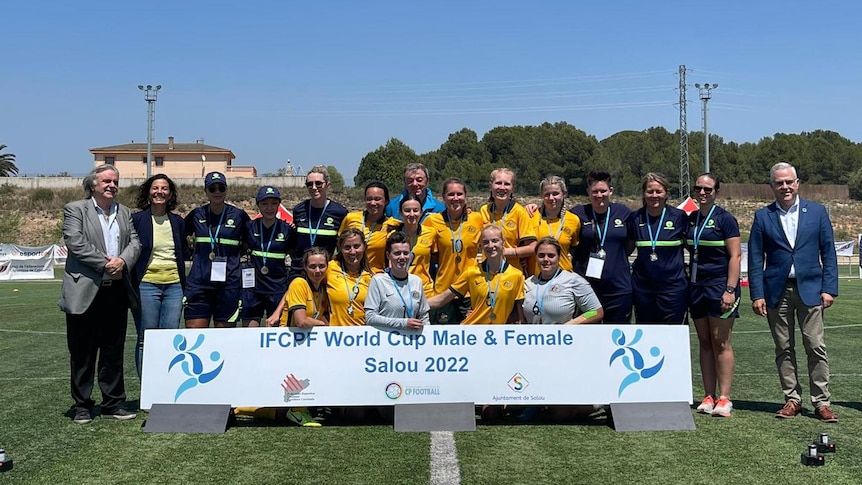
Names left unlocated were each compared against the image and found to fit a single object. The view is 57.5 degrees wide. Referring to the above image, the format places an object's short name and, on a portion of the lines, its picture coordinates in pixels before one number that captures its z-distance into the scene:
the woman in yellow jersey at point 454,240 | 6.25
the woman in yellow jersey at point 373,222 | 6.36
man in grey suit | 5.92
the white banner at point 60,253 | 29.56
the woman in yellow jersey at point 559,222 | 6.35
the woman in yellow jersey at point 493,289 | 5.97
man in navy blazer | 6.11
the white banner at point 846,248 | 28.69
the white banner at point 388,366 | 5.75
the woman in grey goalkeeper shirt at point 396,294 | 5.71
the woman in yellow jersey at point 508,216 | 6.32
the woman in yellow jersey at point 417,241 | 6.12
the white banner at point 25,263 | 26.73
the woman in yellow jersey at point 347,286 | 5.97
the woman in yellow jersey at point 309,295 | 5.84
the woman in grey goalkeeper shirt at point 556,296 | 5.93
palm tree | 70.31
